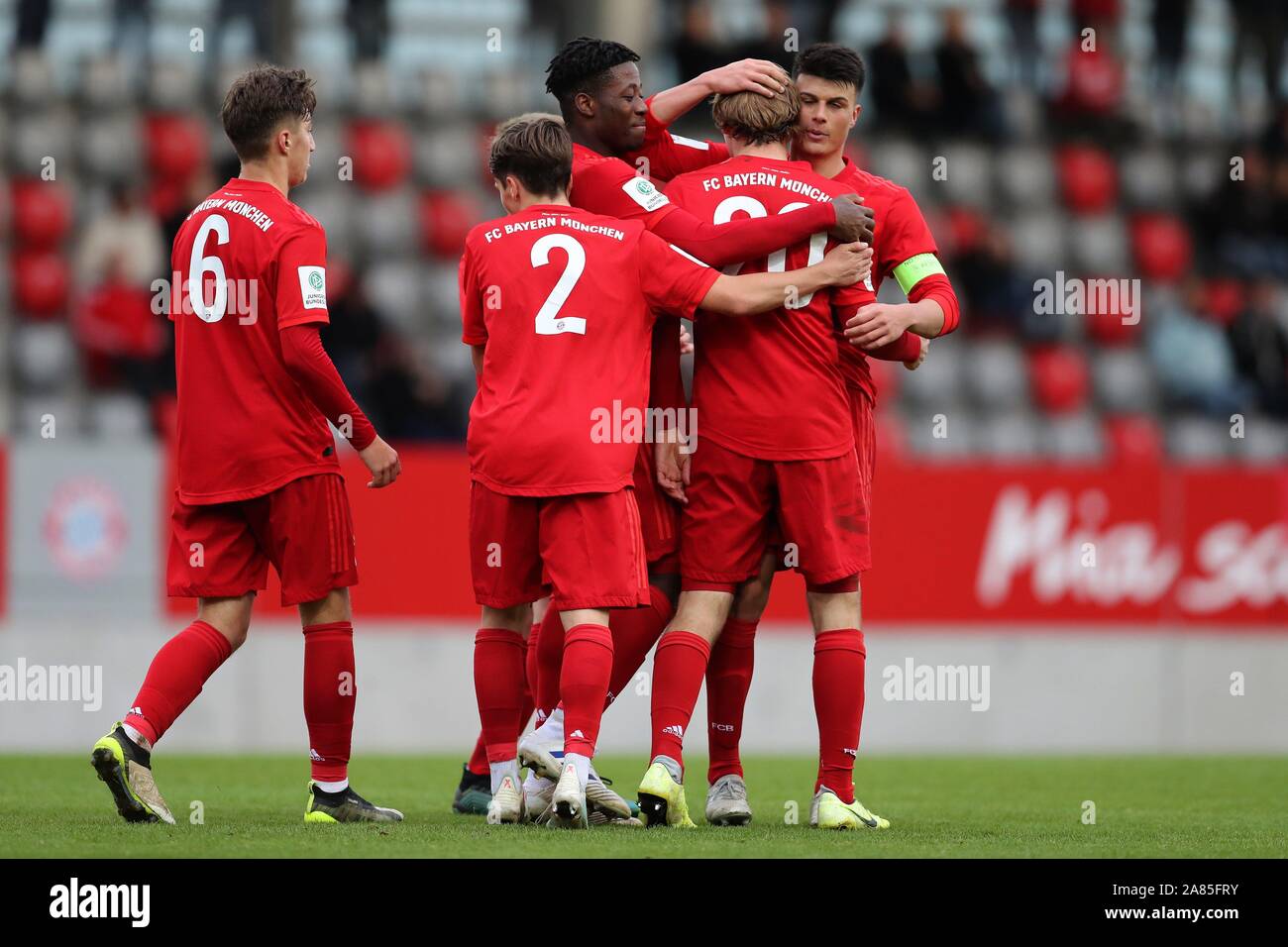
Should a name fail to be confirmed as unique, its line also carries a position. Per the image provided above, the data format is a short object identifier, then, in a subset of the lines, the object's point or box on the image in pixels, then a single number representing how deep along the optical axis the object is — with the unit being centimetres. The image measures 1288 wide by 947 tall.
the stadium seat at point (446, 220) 1323
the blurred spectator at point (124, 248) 1149
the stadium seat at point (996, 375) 1335
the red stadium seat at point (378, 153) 1345
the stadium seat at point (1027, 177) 1459
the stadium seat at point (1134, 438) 1292
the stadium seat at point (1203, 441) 1284
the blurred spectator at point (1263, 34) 1544
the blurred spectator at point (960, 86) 1438
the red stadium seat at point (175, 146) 1272
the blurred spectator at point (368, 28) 1398
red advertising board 978
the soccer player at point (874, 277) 535
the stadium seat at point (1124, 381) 1334
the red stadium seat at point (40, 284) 1208
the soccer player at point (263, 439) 519
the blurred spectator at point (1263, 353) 1299
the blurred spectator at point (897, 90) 1421
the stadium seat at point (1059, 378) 1340
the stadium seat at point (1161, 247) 1432
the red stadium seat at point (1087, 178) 1470
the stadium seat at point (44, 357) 1162
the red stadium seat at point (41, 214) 1241
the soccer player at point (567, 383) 497
